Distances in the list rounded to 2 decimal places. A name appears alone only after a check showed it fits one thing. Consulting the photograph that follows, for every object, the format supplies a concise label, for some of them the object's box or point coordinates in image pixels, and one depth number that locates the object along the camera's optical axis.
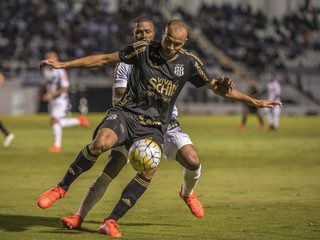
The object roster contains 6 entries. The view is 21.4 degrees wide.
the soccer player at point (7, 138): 23.27
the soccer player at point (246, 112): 32.81
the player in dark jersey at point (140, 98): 8.84
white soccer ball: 8.69
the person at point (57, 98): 21.91
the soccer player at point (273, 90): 37.05
